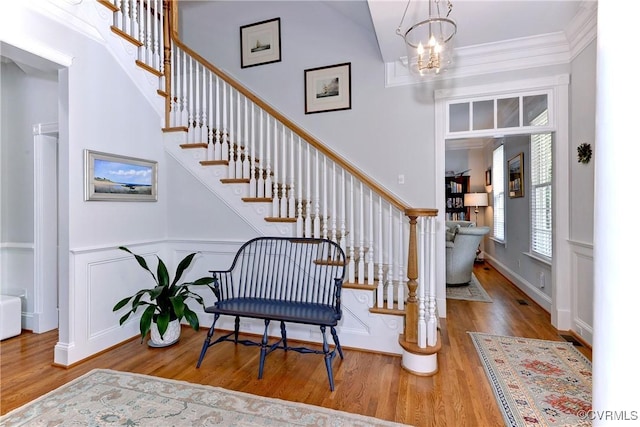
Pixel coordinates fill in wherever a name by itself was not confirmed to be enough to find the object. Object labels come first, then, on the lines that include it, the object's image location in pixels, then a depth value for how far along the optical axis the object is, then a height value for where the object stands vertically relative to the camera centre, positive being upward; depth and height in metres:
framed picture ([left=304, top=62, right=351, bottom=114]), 3.75 +1.52
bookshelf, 7.23 +0.37
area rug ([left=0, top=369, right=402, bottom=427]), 1.78 -1.21
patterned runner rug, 1.82 -1.21
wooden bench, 2.26 -0.67
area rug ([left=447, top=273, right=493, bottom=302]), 4.18 -1.19
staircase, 2.42 +0.21
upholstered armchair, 4.66 -0.63
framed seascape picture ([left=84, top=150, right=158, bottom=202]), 2.59 +0.31
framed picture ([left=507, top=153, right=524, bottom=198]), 4.72 +0.55
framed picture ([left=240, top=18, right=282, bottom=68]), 4.08 +2.27
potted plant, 2.56 -0.83
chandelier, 2.10 +1.13
